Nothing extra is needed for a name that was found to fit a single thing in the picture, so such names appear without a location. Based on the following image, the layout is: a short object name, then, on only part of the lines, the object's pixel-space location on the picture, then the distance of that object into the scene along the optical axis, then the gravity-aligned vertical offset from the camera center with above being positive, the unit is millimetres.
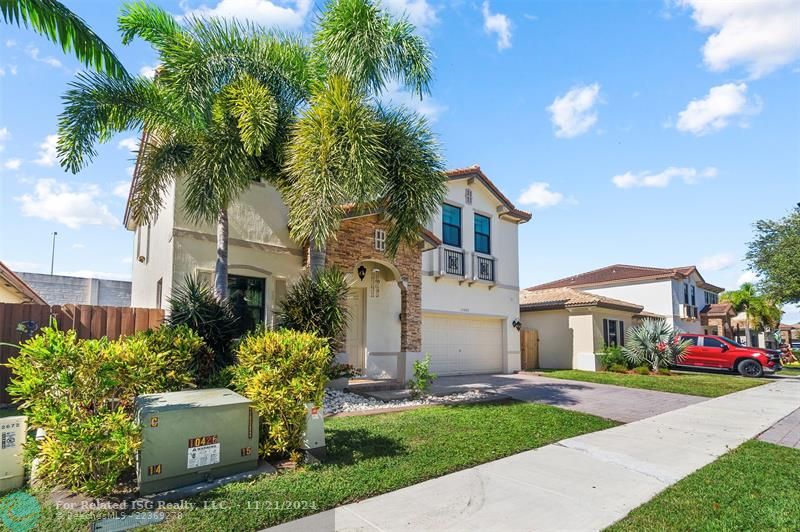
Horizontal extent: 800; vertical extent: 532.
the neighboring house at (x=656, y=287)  28203 +2071
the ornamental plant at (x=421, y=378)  10705 -1472
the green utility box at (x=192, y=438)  4516 -1308
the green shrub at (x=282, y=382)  5570 -833
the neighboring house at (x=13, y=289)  12320 +819
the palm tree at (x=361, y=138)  8375 +3621
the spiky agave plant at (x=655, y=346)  19328 -1213
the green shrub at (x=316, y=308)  9516 +209
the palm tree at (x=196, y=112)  8391 +3982
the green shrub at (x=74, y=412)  4242 -944
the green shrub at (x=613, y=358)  20203 -1805
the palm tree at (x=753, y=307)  37250 +948
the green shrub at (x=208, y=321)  8234 -65
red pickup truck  20297 -1793
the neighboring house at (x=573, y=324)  20750 -312
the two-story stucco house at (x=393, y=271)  11086 +1386
